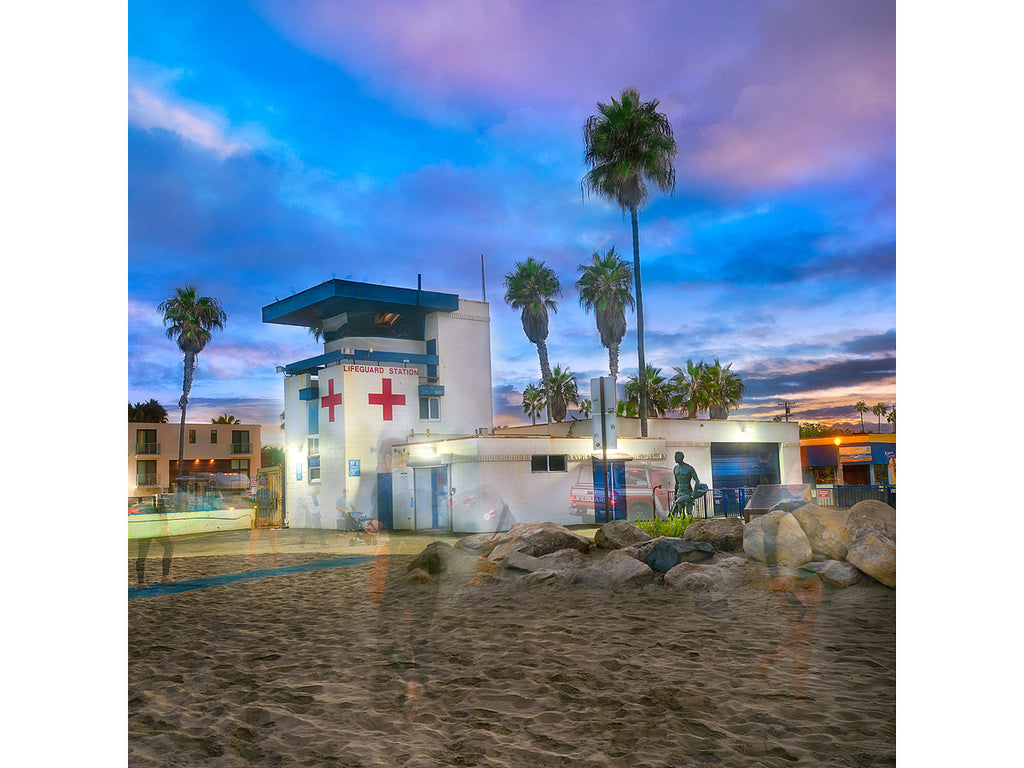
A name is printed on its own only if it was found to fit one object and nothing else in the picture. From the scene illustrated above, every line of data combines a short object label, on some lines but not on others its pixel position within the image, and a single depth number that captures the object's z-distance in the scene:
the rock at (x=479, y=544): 9.95
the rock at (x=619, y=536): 9.48
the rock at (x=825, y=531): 7.47
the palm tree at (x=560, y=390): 44.78
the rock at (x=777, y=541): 7.54
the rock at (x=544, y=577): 8.17
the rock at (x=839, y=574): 6.94
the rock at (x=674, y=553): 8.16
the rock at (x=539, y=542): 9.27
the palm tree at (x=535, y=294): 37.44
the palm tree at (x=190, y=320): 34.56
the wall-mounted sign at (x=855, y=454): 34.88
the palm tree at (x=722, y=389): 39.62
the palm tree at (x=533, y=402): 54.11
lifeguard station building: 18.59
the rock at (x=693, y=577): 7.34
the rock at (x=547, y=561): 8.67
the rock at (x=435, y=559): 9.11
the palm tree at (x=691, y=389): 39.72
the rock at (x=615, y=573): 7.86
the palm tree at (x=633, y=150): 23.30
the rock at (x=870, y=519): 7.36
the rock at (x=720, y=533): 8.75
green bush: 10.20
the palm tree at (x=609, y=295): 32.06
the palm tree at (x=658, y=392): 40.25
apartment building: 42.72
